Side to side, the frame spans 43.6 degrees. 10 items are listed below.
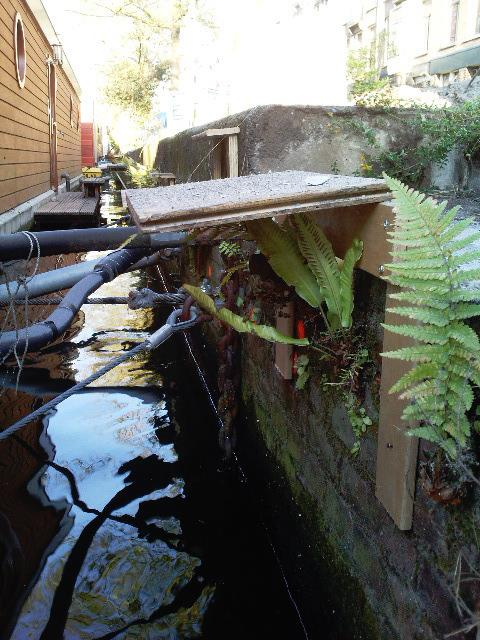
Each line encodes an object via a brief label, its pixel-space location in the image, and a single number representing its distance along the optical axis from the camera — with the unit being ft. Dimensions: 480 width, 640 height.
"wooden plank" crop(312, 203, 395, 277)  7.47
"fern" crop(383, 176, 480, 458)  5.43
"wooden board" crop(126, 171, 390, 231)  7.00
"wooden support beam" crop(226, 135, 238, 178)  15.97
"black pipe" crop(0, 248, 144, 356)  11.40
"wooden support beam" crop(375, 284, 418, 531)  6.66
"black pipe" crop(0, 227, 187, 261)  13.50
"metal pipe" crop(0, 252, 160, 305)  15.26
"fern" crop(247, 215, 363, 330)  8.57
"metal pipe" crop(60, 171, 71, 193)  51.76
